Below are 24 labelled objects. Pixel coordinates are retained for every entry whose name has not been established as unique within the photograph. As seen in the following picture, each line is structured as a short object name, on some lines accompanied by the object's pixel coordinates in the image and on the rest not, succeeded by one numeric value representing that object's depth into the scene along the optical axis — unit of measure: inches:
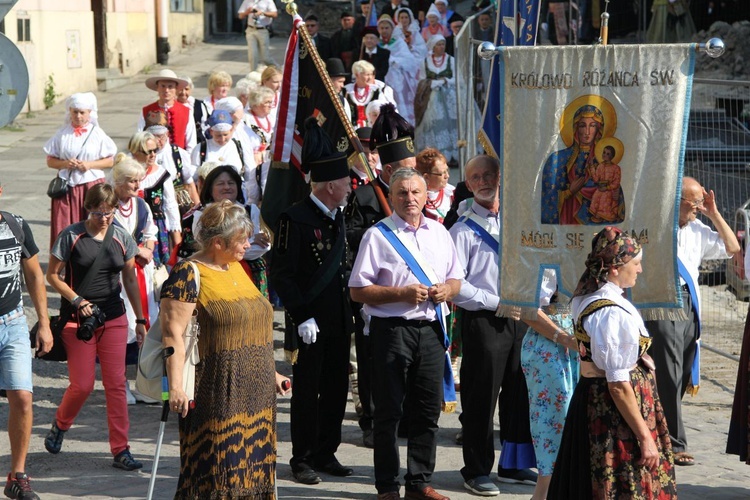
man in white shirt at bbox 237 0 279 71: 860.0
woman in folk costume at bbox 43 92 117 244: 445.4
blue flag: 304.3
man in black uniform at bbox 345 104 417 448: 321.4
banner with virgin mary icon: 248.4
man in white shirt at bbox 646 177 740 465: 308.8
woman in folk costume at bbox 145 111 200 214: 427.5
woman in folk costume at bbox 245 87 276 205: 474.3
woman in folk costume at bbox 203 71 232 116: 519.5
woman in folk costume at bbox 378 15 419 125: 746.8
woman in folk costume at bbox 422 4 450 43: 793.6
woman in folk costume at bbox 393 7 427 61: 775.7
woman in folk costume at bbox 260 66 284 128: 539.5
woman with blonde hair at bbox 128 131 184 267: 397.1
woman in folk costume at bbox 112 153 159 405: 354.6
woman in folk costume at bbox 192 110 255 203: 442.3
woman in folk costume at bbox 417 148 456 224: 339.3
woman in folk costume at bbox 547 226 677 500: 221.8
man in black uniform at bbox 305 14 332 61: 781.3
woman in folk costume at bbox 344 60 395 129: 573.9
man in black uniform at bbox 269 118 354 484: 295.6
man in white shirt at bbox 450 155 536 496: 288.5
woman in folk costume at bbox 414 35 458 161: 694.5
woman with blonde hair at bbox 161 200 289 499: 241.6
